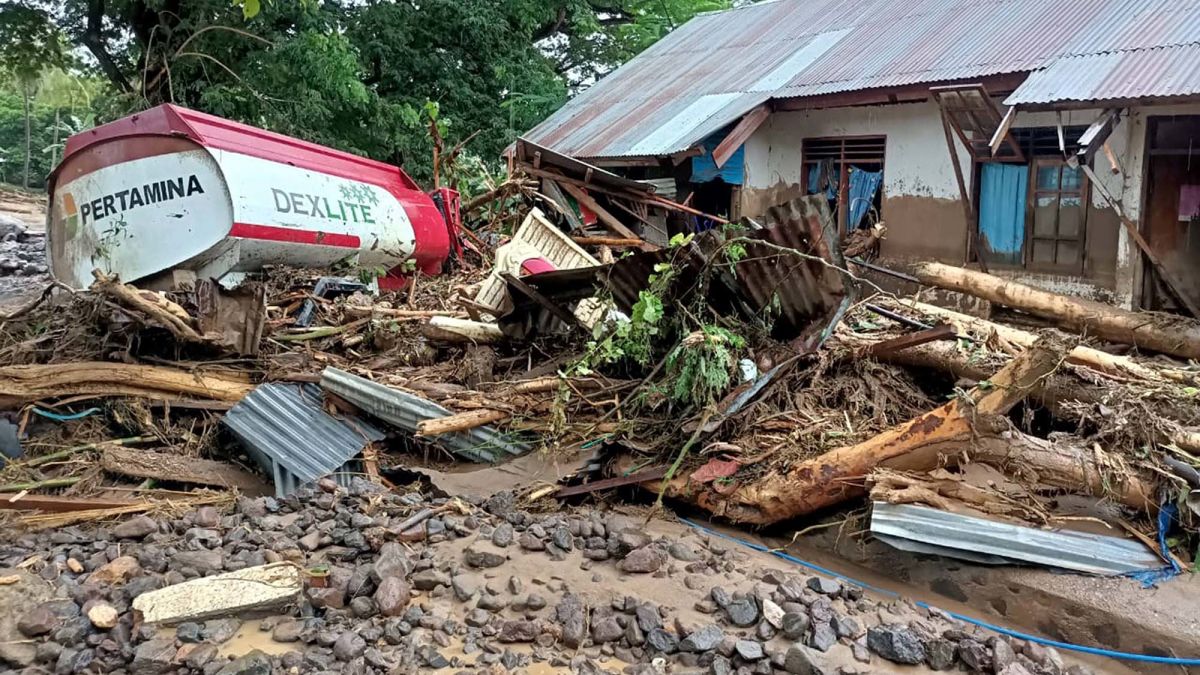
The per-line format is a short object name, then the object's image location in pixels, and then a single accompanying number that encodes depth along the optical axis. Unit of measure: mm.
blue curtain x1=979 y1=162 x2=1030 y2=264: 9391
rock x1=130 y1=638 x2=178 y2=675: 3344
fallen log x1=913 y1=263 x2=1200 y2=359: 6199
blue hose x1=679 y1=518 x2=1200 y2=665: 3588
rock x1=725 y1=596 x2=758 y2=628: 3764
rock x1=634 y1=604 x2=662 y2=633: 3668
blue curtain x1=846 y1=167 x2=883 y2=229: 10820
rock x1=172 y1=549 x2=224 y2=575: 4094
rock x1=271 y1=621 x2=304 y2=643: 3554
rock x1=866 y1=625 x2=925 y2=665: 3541
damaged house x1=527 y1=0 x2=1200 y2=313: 8117
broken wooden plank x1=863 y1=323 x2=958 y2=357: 5156
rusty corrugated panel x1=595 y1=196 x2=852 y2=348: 5027
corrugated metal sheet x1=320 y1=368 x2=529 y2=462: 5707
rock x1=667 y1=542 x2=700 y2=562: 4359
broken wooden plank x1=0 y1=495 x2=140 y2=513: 4797
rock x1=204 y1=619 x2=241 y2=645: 3541
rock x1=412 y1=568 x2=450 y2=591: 4008
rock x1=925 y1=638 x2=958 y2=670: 3529
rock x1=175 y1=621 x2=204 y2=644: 3520
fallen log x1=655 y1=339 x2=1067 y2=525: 4344
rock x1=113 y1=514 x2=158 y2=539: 4531
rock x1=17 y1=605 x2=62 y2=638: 3555
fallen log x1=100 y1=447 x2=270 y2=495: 5262
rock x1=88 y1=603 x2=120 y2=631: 3596
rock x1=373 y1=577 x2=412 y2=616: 3721
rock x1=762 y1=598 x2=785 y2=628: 3713
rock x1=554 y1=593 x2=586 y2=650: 3596
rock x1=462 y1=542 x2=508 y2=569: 4215
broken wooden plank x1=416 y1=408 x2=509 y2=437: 5488
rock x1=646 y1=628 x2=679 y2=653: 3572
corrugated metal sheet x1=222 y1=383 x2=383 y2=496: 5457
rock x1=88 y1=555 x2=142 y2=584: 4016
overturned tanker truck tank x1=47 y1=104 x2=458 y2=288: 6828
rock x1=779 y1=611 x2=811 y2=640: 3652
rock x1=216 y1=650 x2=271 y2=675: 3244
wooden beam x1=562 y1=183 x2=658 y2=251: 10562
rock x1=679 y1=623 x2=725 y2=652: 3541
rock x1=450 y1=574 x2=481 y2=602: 3932
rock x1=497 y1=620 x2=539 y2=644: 3609
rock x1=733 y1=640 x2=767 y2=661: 3465
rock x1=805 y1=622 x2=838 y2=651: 3596
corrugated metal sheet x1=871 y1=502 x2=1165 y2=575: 4047
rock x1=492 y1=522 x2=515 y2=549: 4449
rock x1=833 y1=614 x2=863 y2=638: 3691
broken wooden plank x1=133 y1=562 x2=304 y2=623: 3646
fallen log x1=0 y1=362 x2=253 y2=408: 5699
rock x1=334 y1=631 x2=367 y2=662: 3404
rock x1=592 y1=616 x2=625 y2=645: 3635
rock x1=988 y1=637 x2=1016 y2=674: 3456
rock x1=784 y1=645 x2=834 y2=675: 3381
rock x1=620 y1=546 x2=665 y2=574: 4180
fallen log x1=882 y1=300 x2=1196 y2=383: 5320
